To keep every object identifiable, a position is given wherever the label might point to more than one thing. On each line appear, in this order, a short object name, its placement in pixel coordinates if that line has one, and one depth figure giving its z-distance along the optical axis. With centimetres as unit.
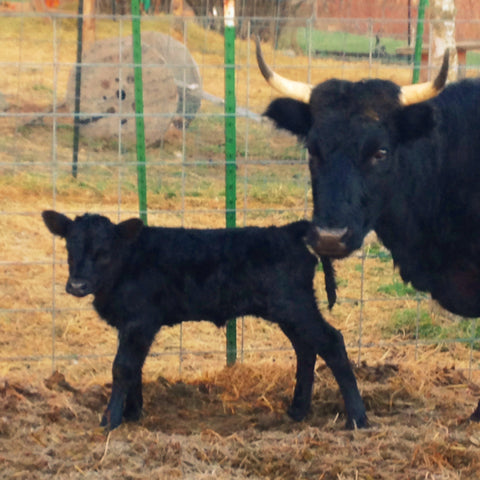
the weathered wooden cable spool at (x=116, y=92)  2281
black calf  902
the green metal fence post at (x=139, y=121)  1088
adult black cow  819
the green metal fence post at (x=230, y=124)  1075
